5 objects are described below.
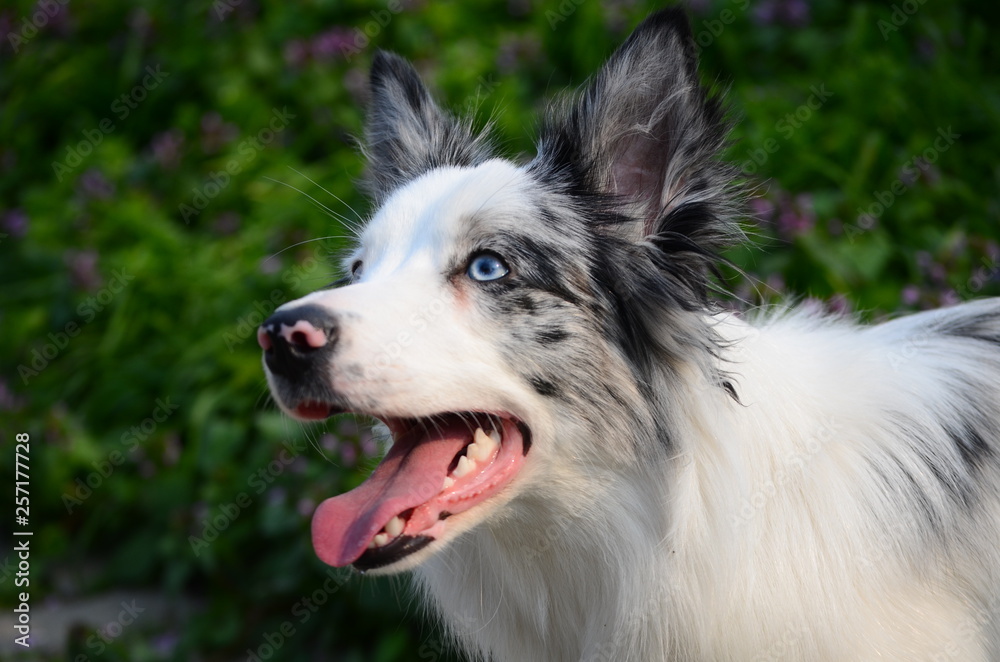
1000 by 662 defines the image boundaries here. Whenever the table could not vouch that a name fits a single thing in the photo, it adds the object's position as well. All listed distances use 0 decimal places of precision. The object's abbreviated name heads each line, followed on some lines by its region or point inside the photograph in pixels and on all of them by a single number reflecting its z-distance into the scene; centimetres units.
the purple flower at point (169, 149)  570
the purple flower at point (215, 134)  571
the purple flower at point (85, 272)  506
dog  216
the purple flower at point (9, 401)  471
